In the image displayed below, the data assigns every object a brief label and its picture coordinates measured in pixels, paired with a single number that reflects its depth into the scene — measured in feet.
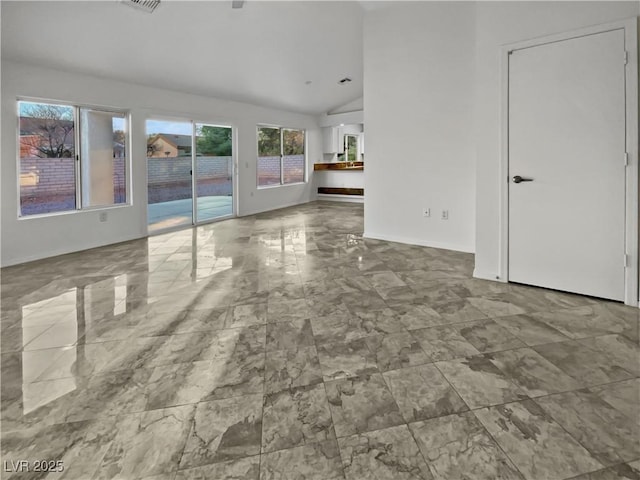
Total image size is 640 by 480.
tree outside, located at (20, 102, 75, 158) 15.94
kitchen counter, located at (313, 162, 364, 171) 36.25
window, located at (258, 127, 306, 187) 31.09
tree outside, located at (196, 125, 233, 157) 25.01
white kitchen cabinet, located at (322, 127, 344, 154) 36.86
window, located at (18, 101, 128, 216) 16.10
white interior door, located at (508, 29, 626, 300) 10.23
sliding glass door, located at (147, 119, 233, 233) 22.29
